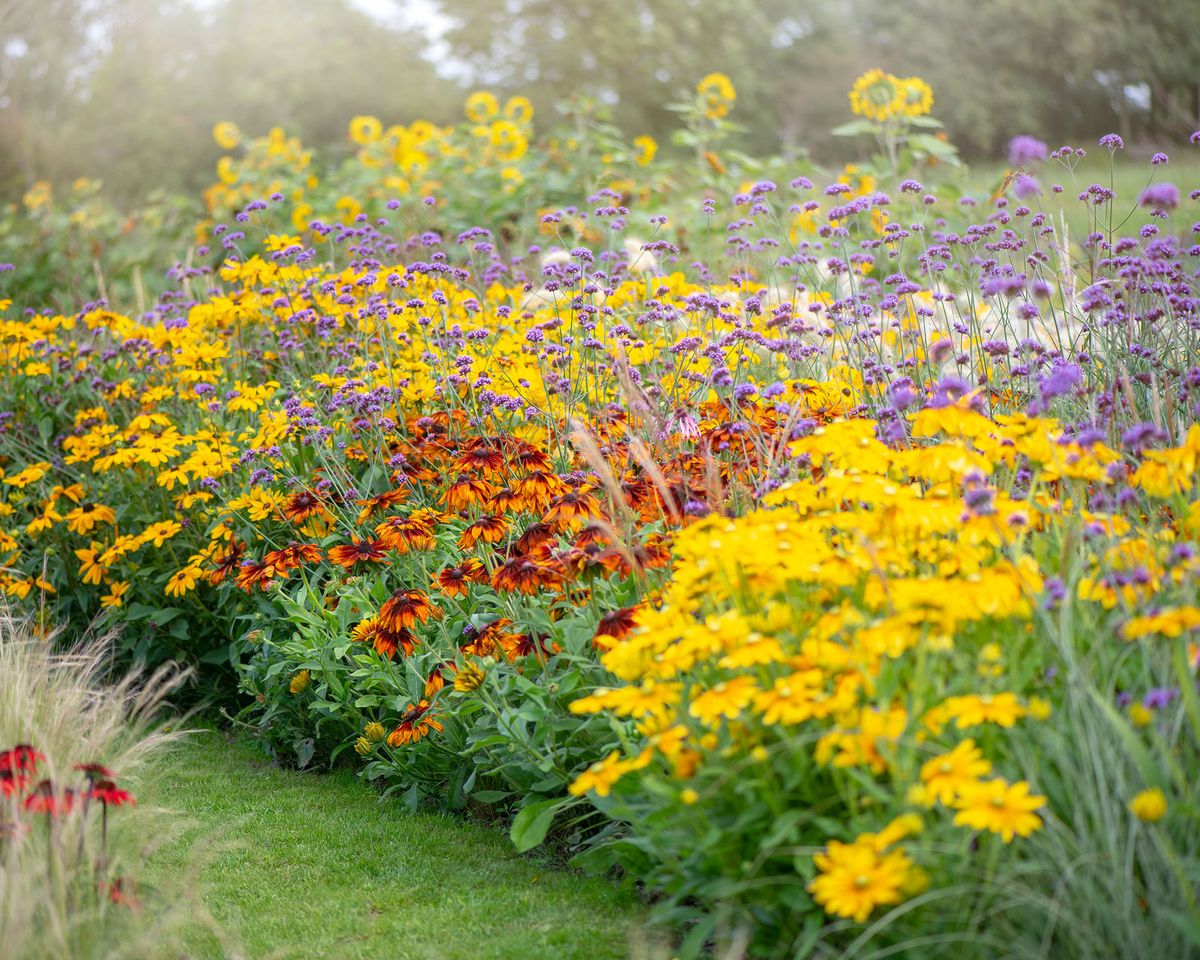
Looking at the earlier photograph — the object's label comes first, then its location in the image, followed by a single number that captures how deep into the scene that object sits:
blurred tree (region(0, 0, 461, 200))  26.98
